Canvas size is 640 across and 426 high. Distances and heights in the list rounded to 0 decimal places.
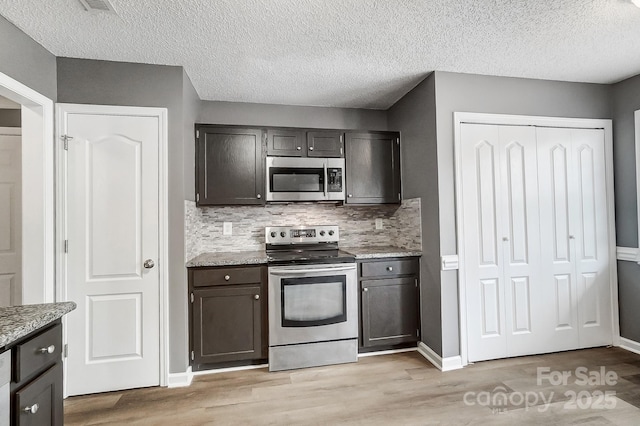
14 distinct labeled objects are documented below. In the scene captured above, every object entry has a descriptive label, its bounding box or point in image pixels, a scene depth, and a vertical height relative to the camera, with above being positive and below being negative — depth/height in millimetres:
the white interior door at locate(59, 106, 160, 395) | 2340 -225
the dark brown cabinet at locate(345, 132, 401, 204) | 3324 +536
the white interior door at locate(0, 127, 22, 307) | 2561 +41
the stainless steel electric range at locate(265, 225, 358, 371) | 2717 -826
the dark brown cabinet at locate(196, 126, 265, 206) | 2992 +521
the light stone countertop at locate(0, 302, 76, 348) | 1063 -371
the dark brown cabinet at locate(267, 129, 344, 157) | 3180 +782
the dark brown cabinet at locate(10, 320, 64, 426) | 1114 -610
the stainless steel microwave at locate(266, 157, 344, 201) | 3152 +404
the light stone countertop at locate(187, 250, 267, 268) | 2607 -350
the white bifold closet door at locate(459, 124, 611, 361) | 2748 -236
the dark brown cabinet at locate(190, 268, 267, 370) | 2619 -873
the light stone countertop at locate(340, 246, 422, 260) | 2930 -350
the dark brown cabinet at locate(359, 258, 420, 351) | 2922 -821
